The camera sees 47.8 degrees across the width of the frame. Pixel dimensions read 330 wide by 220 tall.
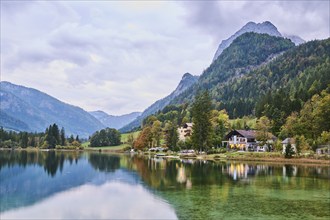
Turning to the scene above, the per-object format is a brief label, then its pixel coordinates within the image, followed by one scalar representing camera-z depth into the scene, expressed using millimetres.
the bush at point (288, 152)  95188
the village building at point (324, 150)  95400
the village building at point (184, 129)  179812
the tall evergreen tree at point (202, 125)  122750
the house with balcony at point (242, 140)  138500
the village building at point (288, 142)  100031
